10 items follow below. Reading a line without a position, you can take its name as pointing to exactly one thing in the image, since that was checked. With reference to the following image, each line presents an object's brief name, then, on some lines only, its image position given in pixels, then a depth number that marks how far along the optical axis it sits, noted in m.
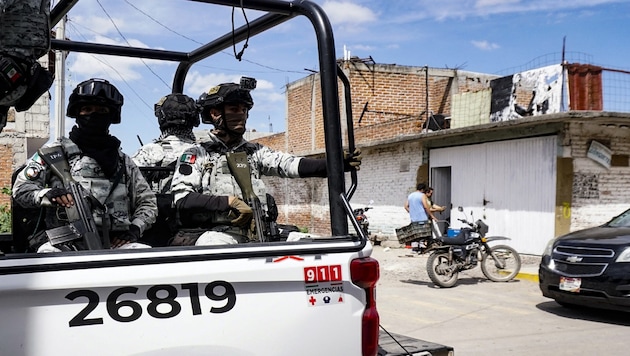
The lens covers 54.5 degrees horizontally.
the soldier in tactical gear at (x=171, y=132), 5.07
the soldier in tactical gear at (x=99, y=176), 3.06
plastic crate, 10.66
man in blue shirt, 12.52
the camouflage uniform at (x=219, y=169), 3.46
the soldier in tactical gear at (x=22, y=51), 2.13
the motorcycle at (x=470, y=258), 10.31
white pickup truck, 1.90
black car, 7.18
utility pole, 11.15
